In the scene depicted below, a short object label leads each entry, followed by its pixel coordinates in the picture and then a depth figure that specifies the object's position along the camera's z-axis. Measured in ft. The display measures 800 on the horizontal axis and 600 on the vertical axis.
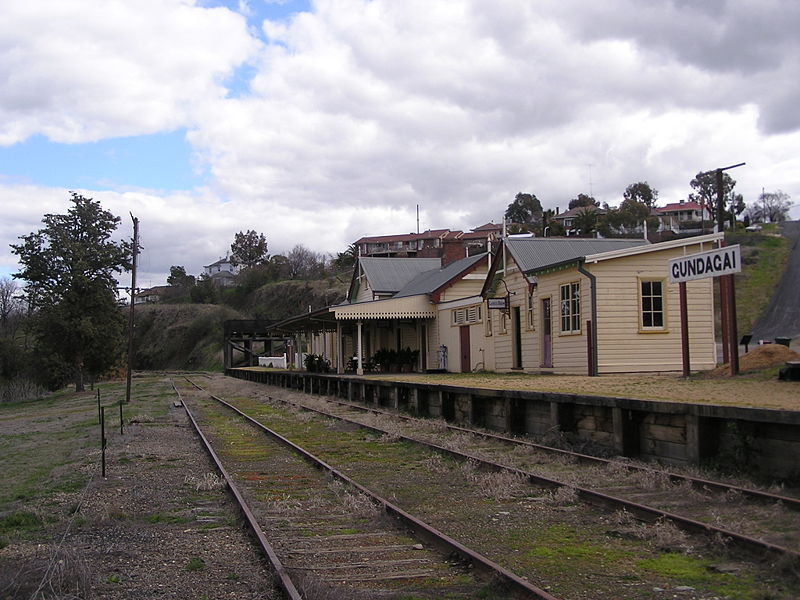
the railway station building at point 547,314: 61.72
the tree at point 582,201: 374.84
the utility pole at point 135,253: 91.34
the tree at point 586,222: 254.78
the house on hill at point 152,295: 462.07
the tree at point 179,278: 435.53
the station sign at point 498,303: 75.82
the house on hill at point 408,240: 357.69
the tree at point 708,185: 248.73
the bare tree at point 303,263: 372.17
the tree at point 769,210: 328.92
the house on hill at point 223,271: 471.50
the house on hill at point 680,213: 337.82
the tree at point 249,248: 415.44
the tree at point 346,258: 343.26
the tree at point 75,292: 148.25
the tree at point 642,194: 345.51
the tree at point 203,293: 375.45
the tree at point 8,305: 239.40
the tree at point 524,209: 368.89
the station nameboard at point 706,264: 45.01
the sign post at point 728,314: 46.60
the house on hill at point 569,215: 307.66
